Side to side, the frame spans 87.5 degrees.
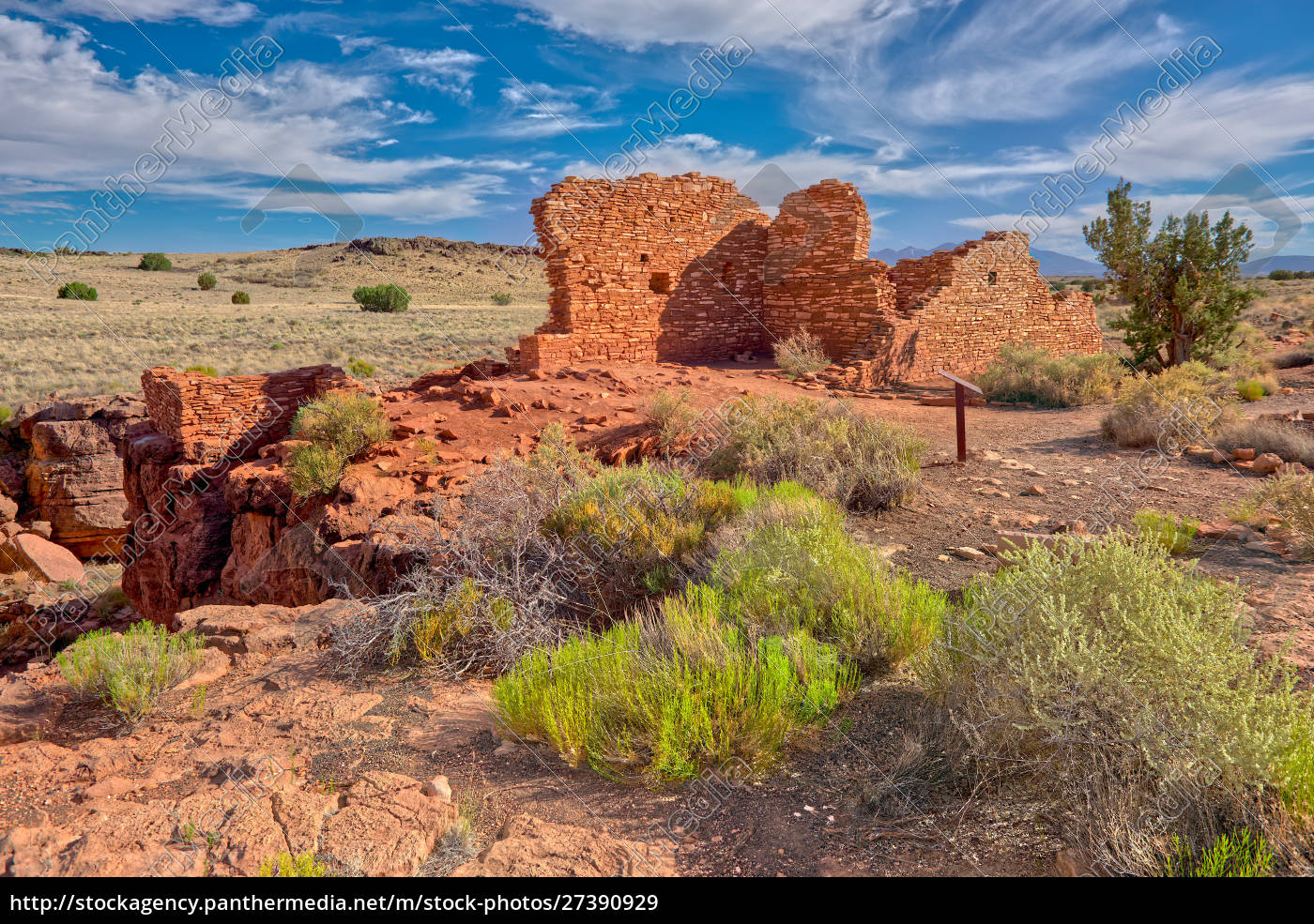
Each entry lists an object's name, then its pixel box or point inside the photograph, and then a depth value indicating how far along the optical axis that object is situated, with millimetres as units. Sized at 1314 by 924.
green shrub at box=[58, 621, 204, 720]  3375
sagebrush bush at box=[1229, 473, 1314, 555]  4953
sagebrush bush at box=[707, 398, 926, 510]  6594
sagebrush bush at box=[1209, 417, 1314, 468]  7332
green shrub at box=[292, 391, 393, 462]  8305
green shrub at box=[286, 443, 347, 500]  7811
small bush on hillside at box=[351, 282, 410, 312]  41031
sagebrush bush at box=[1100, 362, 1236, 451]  8539
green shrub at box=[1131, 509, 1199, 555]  4844
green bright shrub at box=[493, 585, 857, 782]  2754
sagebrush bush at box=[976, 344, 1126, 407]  12289
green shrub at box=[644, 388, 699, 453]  8453
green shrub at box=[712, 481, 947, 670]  3479
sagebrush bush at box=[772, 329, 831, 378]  14352
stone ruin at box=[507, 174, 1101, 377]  14000
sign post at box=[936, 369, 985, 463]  7730
